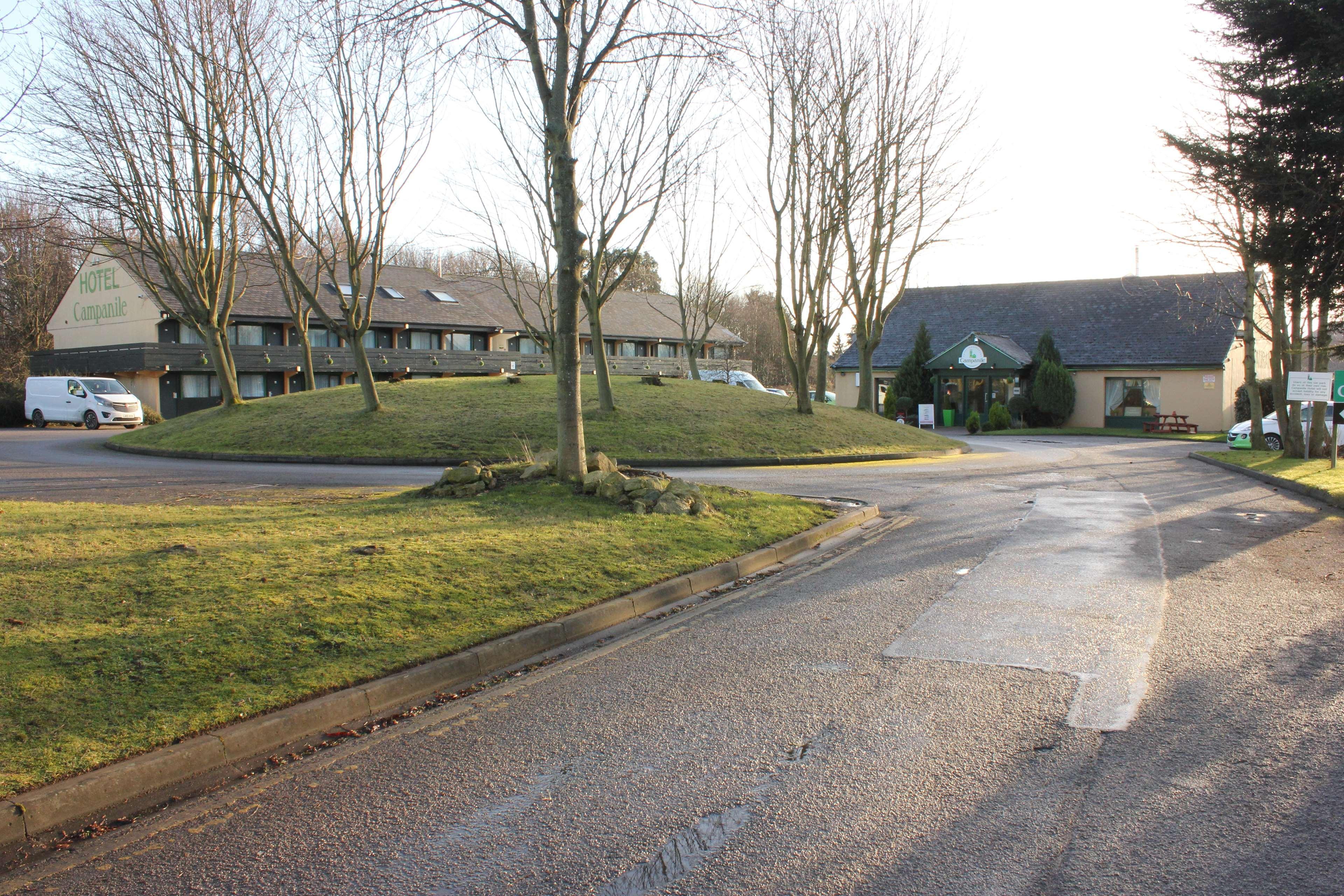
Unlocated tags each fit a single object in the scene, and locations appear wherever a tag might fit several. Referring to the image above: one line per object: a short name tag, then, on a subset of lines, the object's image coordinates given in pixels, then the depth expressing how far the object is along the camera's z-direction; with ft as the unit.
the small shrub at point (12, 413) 125.70
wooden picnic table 133.90
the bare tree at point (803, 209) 86.33
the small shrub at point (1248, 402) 132.46
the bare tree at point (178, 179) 73.41
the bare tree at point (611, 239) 71.92
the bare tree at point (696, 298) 135.54
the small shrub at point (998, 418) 132.77
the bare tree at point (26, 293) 170.91
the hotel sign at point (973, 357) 137.80
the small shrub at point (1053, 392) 138.00
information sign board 65.92
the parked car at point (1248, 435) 94.89
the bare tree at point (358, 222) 75.61
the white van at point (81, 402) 116.37
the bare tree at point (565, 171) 39.34
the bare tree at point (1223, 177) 43.21
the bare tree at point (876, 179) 89.10
